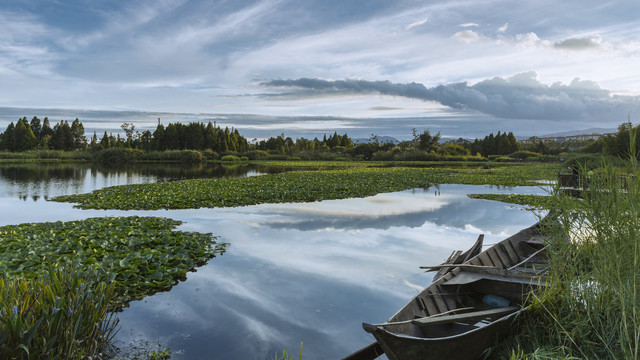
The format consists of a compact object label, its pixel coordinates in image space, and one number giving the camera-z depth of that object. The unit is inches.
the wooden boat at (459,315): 136.8
